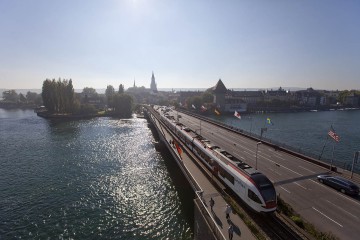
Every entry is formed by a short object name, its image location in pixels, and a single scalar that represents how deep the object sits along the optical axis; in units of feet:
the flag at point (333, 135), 121.12
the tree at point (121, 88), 614.95
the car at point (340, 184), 89.12
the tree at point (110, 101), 521.16
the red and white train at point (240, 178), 75.77
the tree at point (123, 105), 502.38
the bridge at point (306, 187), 74.02
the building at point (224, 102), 574.15
